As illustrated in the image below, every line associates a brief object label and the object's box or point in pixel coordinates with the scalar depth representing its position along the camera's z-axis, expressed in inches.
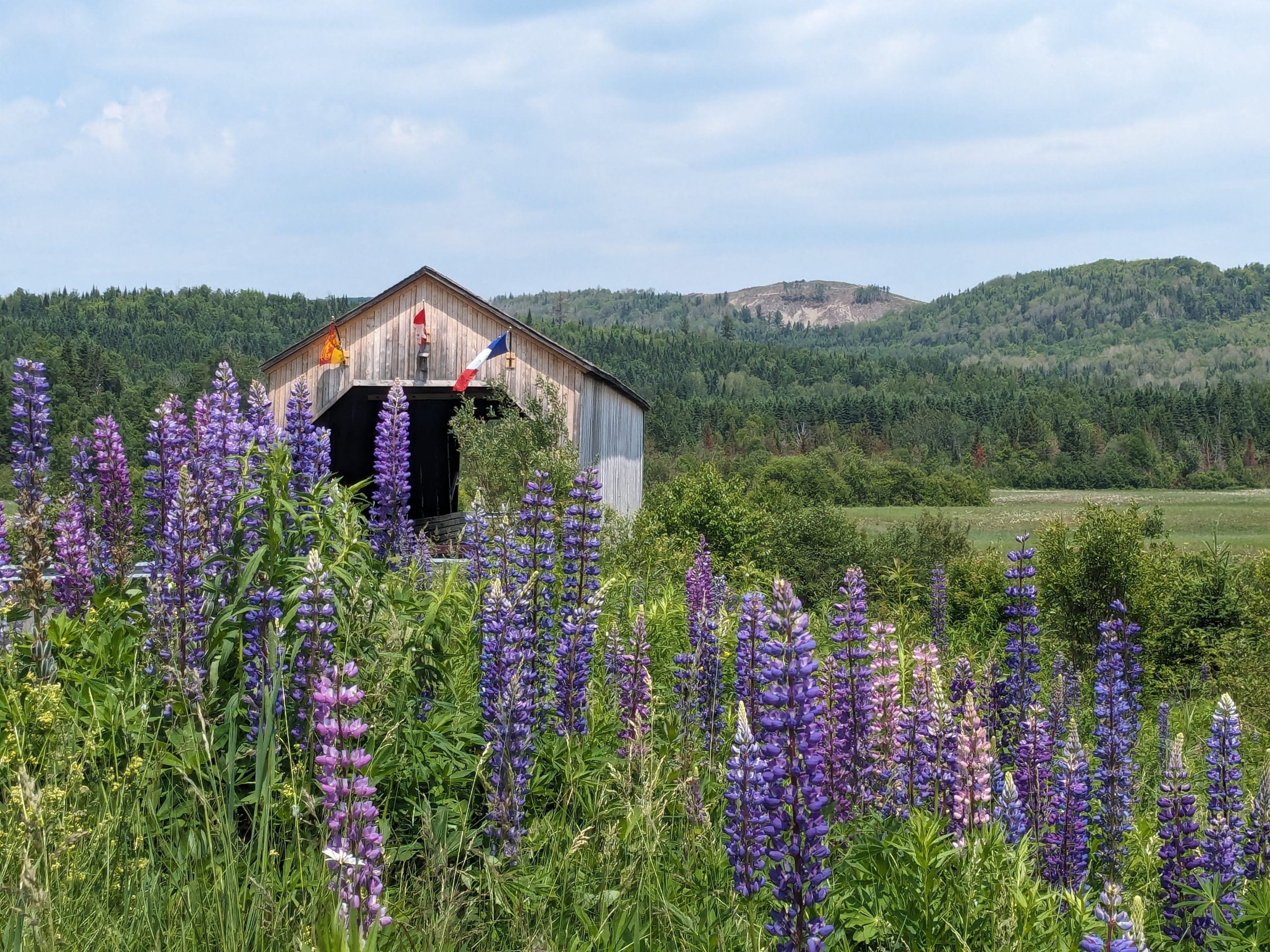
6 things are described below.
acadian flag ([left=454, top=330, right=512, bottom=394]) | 1097.4
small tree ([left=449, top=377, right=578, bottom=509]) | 847.7
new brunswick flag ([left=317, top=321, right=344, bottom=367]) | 1100.5
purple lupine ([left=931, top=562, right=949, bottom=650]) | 520.1
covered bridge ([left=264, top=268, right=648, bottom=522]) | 1109.1
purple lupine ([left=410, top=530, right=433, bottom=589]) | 294.0
